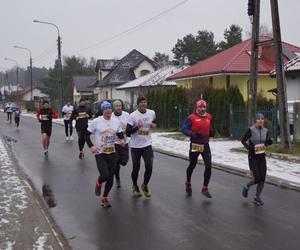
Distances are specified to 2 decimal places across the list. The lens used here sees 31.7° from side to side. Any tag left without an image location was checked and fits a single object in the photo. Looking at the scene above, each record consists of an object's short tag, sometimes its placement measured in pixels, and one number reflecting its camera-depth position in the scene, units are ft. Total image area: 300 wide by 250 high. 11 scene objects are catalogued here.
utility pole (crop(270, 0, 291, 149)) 50.26
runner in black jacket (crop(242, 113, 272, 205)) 28.69
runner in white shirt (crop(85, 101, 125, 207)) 27.48
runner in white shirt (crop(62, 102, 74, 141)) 72.28
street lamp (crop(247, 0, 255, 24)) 50.93
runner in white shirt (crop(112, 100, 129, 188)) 32.24
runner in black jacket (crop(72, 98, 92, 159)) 51.39
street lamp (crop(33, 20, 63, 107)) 152.73
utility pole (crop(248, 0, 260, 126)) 51.03
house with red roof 101.65
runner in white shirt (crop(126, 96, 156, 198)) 29.58
